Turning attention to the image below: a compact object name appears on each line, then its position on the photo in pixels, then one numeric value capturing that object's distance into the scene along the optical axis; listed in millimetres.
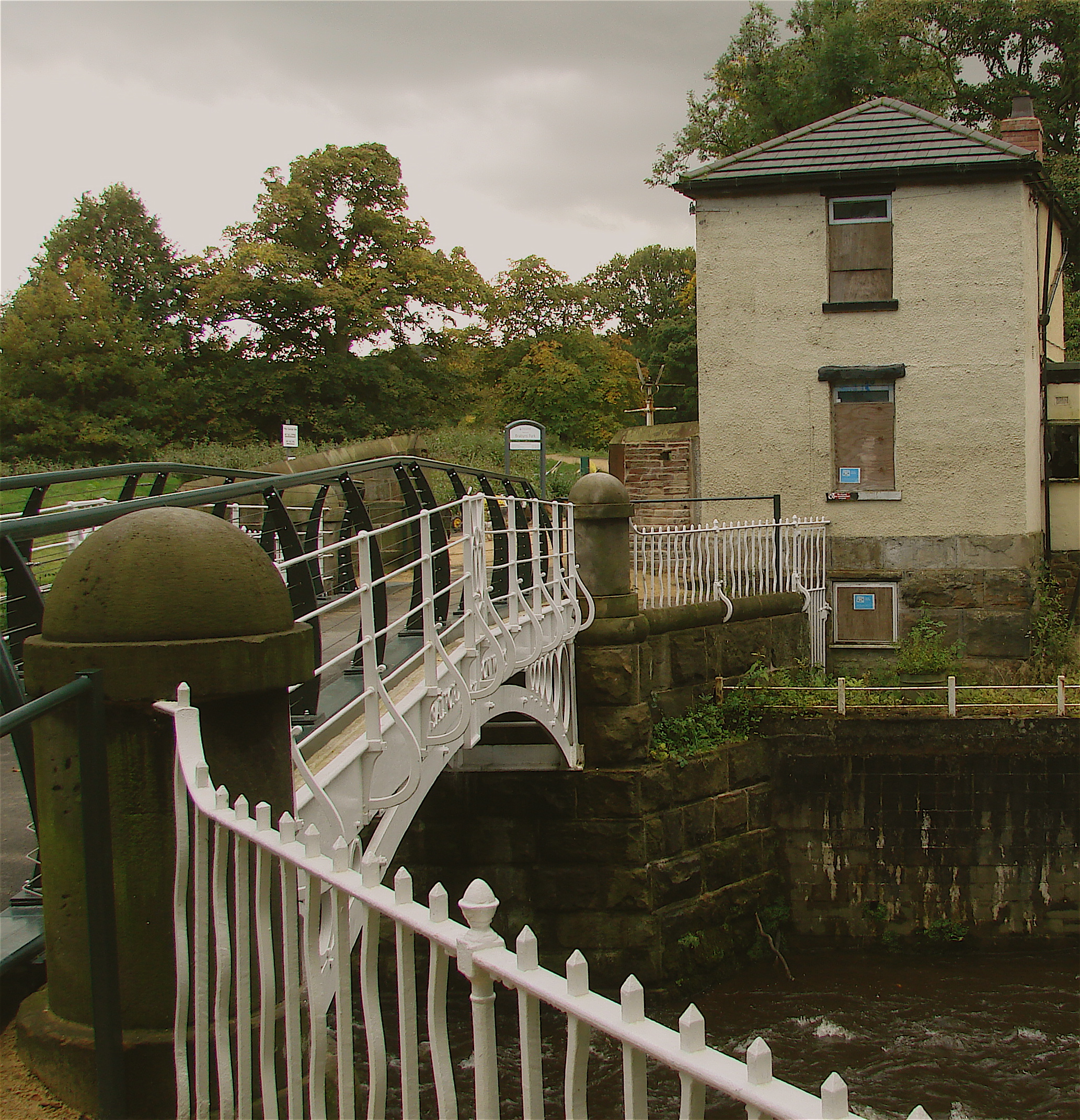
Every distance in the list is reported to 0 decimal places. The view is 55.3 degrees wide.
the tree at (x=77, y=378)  29484
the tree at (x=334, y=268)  31359
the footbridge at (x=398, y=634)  3686
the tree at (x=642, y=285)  54031
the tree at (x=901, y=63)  27812
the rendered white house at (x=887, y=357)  14773
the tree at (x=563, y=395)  38500
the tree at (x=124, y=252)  37406
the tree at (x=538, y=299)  42656
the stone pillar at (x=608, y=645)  10625
